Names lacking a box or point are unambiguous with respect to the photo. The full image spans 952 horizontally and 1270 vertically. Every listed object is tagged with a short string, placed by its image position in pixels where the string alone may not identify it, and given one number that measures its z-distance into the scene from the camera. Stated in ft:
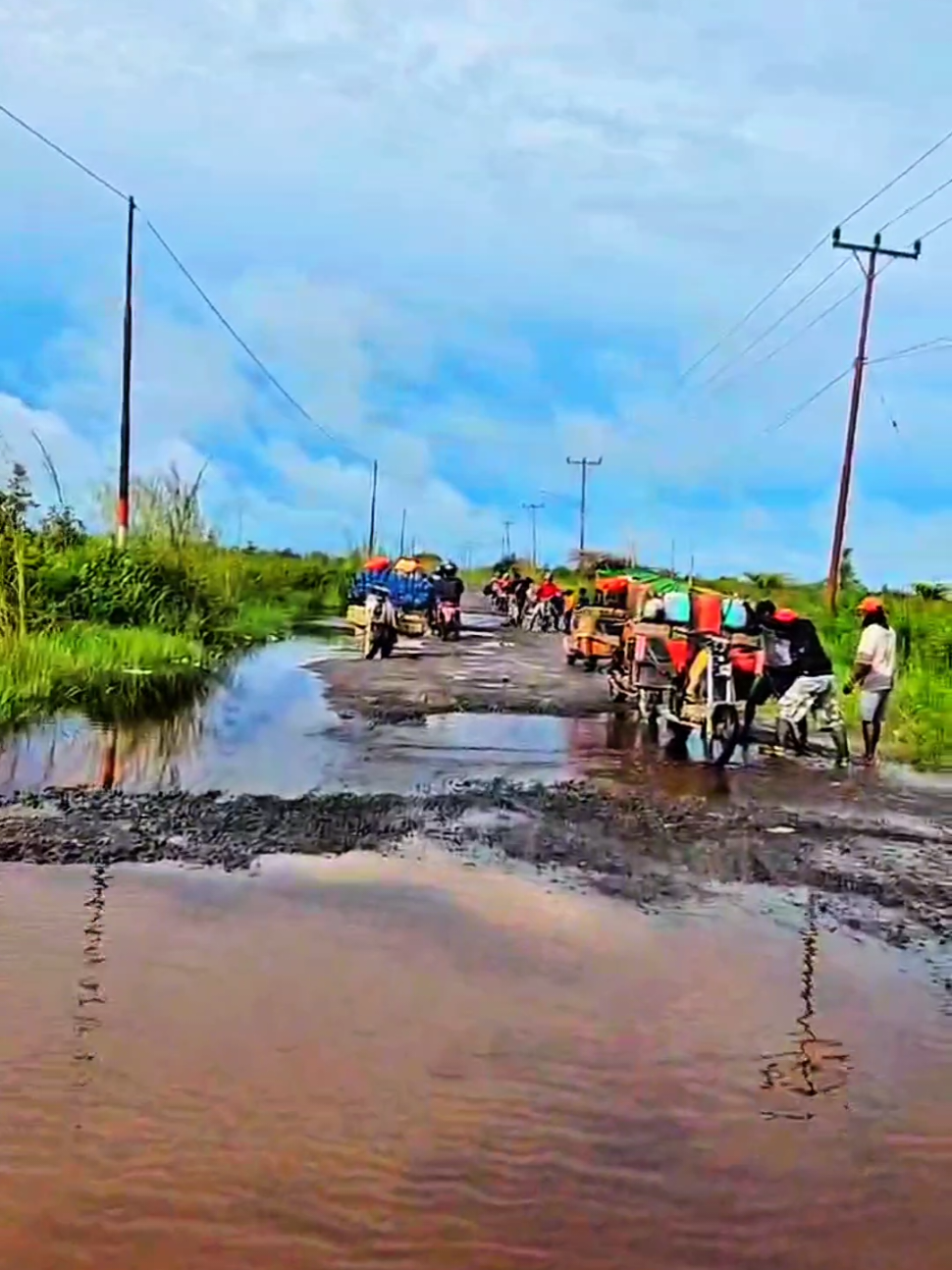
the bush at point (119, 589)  90.94
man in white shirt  49.34
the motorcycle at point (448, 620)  117.29
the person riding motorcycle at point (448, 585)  117.91
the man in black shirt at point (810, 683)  48.85
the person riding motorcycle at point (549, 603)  146.72
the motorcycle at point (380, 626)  92.22
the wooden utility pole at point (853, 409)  110.83
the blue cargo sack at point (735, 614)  53.93
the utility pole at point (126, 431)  103.24
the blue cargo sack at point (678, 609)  57.26
